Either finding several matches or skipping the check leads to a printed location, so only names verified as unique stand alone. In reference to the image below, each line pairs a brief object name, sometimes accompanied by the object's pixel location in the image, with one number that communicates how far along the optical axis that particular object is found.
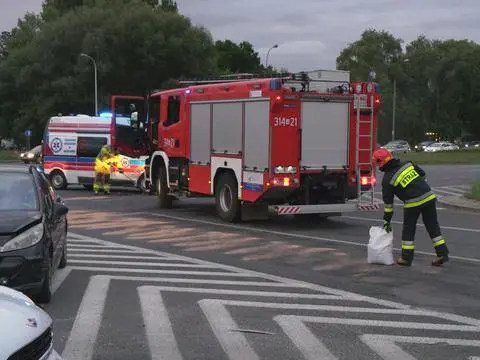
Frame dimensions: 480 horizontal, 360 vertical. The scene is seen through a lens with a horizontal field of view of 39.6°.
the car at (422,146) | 79.68
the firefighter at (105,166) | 21.84
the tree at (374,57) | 98.94
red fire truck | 12.95
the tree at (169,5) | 74.82
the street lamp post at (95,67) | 53.16
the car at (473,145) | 88.81
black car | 6.38
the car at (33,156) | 44.22
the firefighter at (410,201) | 9.31
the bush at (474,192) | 18.85
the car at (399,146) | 68.78
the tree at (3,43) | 96.50
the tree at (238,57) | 86.37
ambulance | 24.48
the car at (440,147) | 76.30
